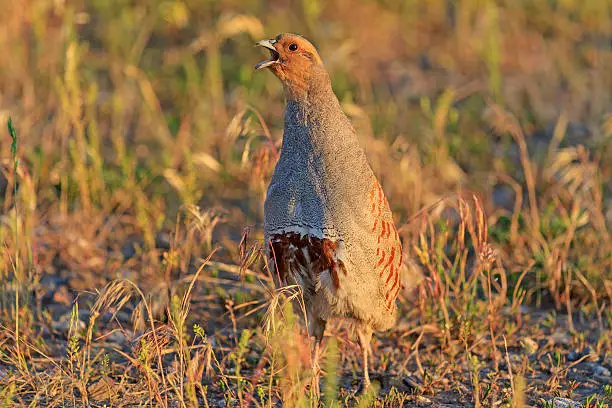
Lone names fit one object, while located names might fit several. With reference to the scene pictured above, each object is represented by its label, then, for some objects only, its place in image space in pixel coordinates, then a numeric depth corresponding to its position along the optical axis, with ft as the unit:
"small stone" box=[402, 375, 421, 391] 25.78
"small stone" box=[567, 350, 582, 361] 27.86
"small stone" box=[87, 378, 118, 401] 23.94
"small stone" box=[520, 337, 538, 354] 27.99
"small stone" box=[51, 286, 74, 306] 30.63
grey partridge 23.31
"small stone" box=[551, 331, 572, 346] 28.73
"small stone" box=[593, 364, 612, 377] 26.73
